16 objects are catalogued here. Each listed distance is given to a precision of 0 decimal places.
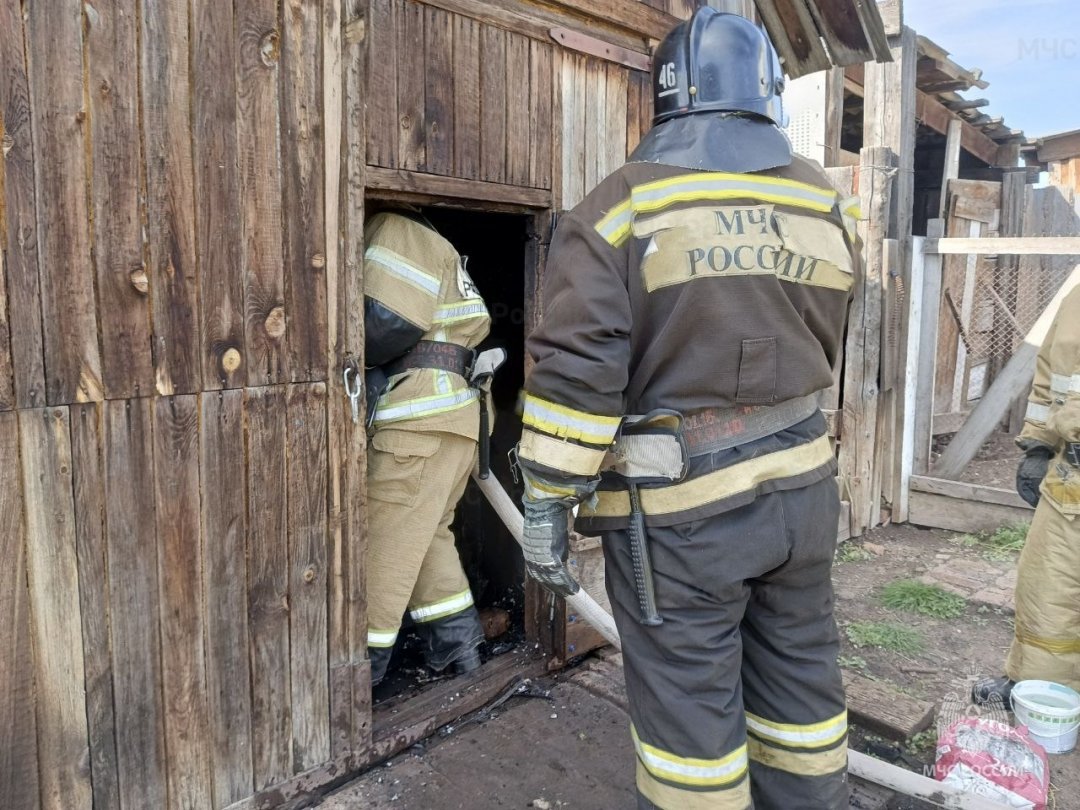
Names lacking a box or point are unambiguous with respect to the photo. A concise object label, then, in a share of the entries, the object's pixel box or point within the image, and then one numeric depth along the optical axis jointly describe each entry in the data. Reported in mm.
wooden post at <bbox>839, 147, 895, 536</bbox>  5848
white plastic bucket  3176
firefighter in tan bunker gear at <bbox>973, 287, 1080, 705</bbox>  3287
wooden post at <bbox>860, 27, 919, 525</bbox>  5973
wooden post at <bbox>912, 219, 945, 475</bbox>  6141
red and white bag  2717
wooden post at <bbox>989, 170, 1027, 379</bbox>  8875
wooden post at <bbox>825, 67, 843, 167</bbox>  6137
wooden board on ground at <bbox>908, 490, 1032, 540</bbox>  5945
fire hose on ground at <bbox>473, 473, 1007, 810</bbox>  2646
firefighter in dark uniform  2096
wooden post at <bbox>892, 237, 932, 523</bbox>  6086
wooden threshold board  2738
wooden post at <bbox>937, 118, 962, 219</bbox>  8969
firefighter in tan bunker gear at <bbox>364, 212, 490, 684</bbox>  3148
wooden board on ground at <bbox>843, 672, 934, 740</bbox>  3241
